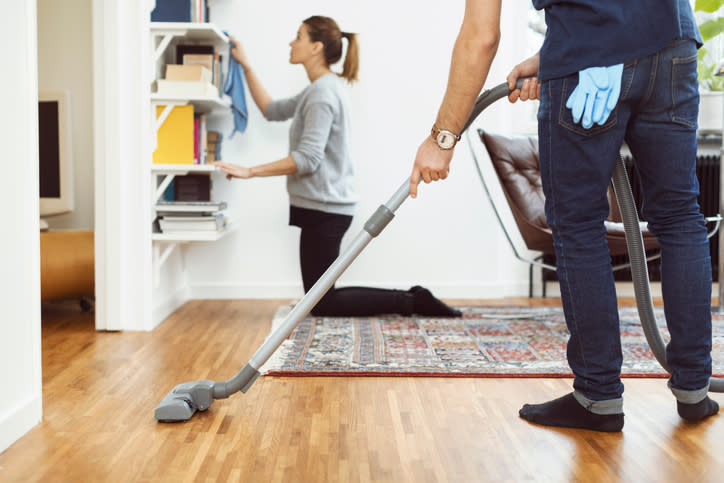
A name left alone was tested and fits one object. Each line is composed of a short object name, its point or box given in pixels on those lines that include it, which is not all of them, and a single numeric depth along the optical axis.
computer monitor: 2.98
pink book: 3.02
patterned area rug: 2.00
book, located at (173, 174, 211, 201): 3.01
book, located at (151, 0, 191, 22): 2.84
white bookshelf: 2.76
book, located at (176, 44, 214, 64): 2.97
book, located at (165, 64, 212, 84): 2.82
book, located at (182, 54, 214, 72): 2.94
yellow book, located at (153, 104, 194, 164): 2.83
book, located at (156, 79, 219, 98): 2.78
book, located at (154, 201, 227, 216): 2.82
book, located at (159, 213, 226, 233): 2.81
